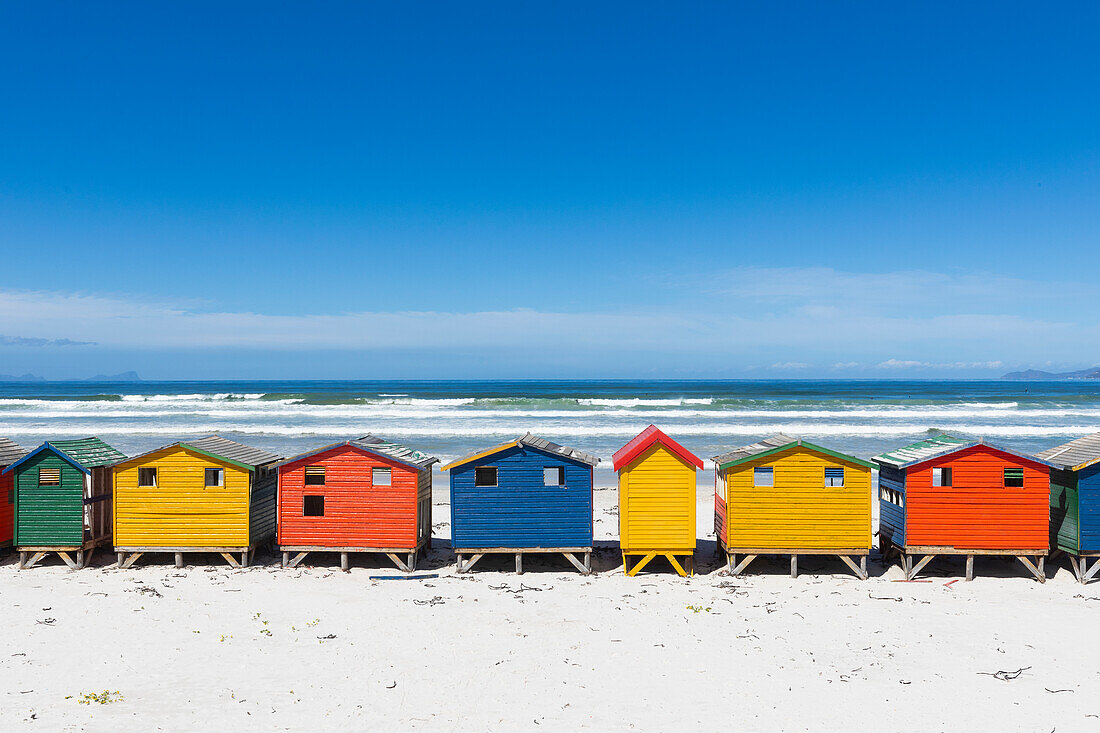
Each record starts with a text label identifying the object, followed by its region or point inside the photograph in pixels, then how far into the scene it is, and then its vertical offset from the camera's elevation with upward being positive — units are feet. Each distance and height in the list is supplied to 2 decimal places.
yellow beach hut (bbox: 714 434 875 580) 49.24 -10.09
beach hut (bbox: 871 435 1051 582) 48.16 -10.05
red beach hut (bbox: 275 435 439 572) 50.57 -9.95
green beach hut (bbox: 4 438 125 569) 50.34 -9.42
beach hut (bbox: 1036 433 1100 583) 46.85 -9.99
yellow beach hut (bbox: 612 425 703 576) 49.52 -9.89
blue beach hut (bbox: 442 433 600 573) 49.67 -9.97
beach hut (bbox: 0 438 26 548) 52.34 -10.16
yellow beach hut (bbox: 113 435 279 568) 50.96 -10.03
